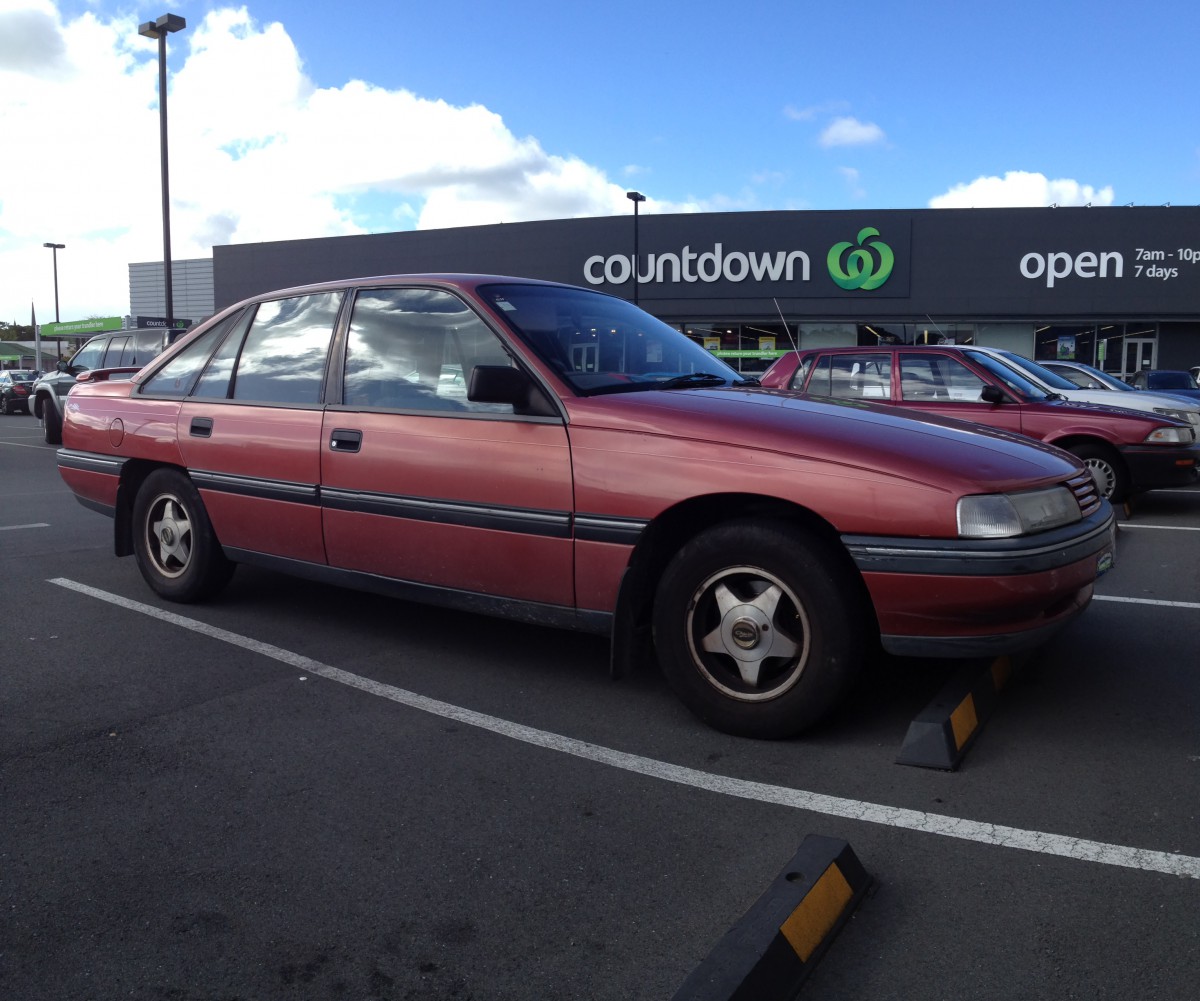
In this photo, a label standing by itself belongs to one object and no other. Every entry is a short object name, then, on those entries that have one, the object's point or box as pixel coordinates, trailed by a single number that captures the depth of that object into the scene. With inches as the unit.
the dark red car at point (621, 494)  131.4
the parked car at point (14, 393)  1157.7
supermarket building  1214.9
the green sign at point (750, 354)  1353.3
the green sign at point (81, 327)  2052.2
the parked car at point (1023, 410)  355.9
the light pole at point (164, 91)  684.7
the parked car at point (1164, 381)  767.1
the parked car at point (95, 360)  623.8
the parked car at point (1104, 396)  394.9
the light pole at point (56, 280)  1753.4
